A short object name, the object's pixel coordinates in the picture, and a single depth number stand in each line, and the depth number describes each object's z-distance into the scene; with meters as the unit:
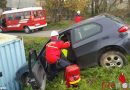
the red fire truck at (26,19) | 11.26
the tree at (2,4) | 16.03
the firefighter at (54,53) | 3.96
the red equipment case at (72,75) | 3.79
